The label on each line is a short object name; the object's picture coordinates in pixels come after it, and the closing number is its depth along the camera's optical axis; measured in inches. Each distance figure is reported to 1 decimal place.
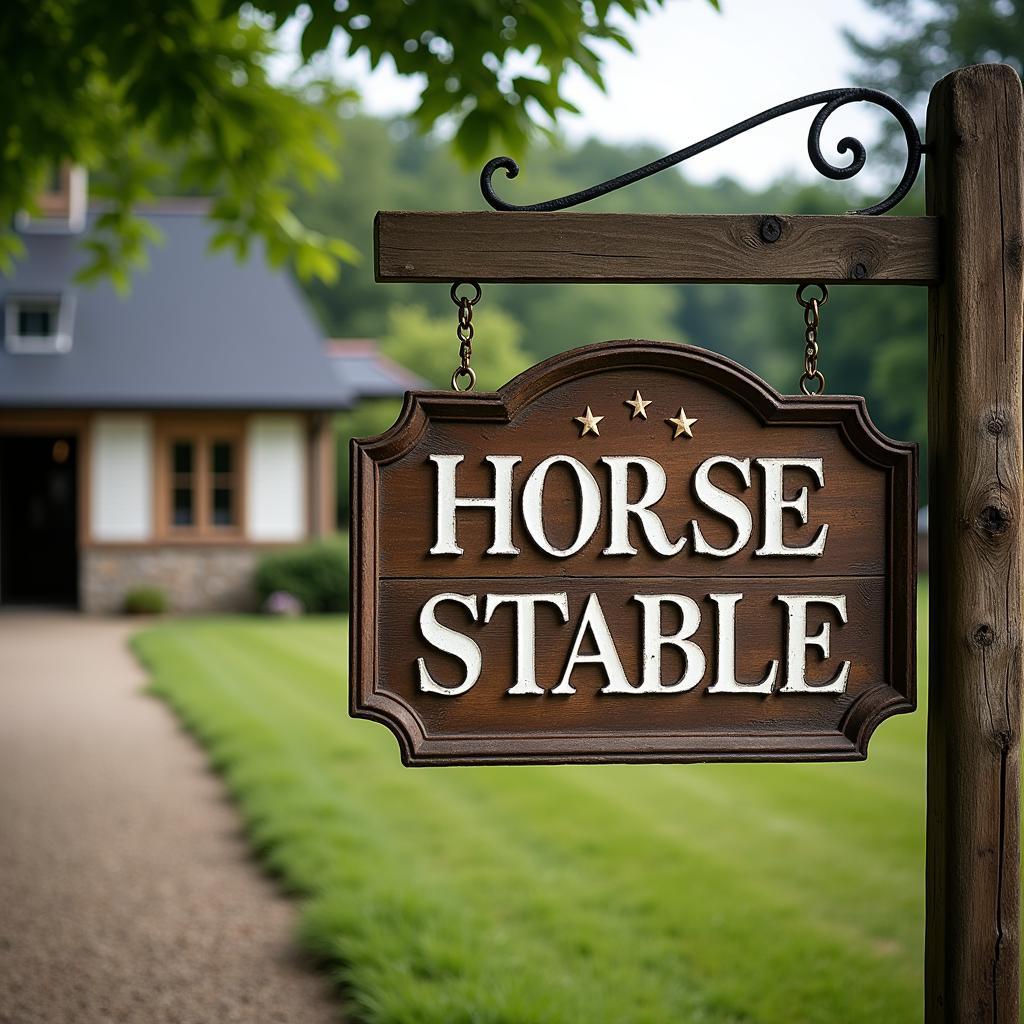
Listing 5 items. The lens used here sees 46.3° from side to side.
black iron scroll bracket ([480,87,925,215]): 79.8
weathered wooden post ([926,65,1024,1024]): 79.0
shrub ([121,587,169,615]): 666.8
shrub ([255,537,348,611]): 660.7
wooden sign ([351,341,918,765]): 77.6
